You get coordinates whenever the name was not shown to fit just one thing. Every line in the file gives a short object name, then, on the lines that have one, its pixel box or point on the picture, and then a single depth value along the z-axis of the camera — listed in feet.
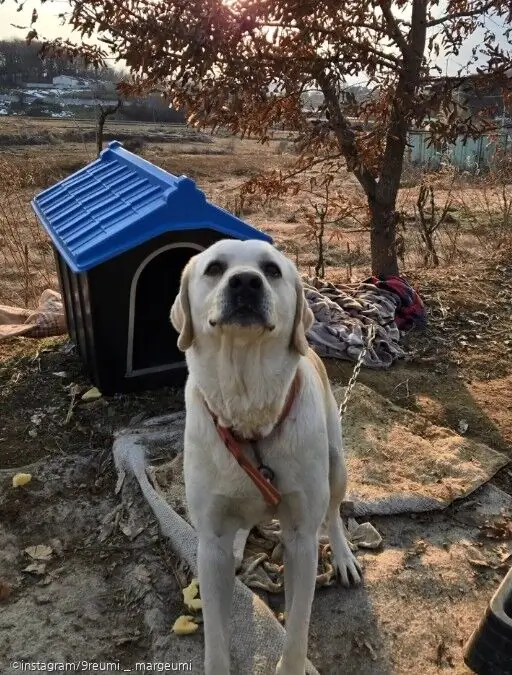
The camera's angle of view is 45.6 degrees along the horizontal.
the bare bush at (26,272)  23.21
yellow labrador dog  7.04
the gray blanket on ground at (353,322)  15.97
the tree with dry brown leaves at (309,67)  13.08
